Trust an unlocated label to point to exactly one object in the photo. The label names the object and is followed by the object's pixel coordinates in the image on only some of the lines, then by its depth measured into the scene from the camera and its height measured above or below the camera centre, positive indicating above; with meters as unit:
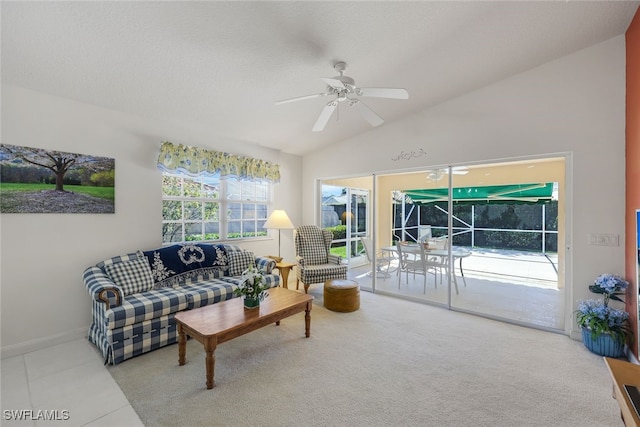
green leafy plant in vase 2.54 -0.70
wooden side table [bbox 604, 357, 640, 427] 1.29 -0.92
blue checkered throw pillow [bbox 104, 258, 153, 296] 2.86 -0.67
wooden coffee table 2.10 -0.92
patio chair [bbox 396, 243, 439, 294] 4.19 -0.75
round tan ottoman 3.63 -1.11
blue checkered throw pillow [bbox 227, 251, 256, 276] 3.80 -0.67
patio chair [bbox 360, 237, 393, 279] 4.70 -0.81
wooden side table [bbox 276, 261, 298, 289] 4.23 -0.89
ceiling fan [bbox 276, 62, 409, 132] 2.30 +1.10
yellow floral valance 3.51 +0.75
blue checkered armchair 4.26 -0.75
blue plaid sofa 2.43 -0.85
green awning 3.52 +0.31
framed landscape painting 2.54 +0.32
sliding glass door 3.48 -0.33
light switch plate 2.71 -0.23
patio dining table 3.94 -0.55
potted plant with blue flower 2.49 -0.99
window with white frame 3.77 +0.10
